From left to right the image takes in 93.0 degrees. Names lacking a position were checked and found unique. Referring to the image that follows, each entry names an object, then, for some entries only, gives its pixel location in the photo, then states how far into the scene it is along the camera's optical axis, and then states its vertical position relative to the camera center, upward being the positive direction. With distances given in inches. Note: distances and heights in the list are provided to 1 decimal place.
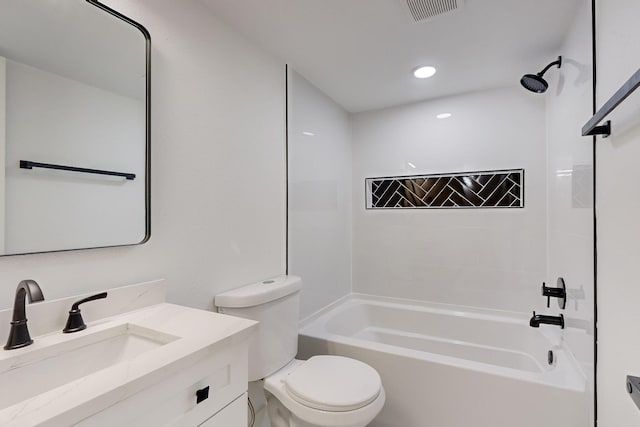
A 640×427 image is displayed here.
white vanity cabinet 25.4 -17.9
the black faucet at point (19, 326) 31.3 -11.9
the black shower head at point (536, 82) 68.1 +29.9
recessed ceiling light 81.5 +38.6
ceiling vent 54.8 +38.2
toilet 50.3 -30.8
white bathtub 56.6 -35.3
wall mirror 34.7 +11.1
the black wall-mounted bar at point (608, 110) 27.3 +11.8
